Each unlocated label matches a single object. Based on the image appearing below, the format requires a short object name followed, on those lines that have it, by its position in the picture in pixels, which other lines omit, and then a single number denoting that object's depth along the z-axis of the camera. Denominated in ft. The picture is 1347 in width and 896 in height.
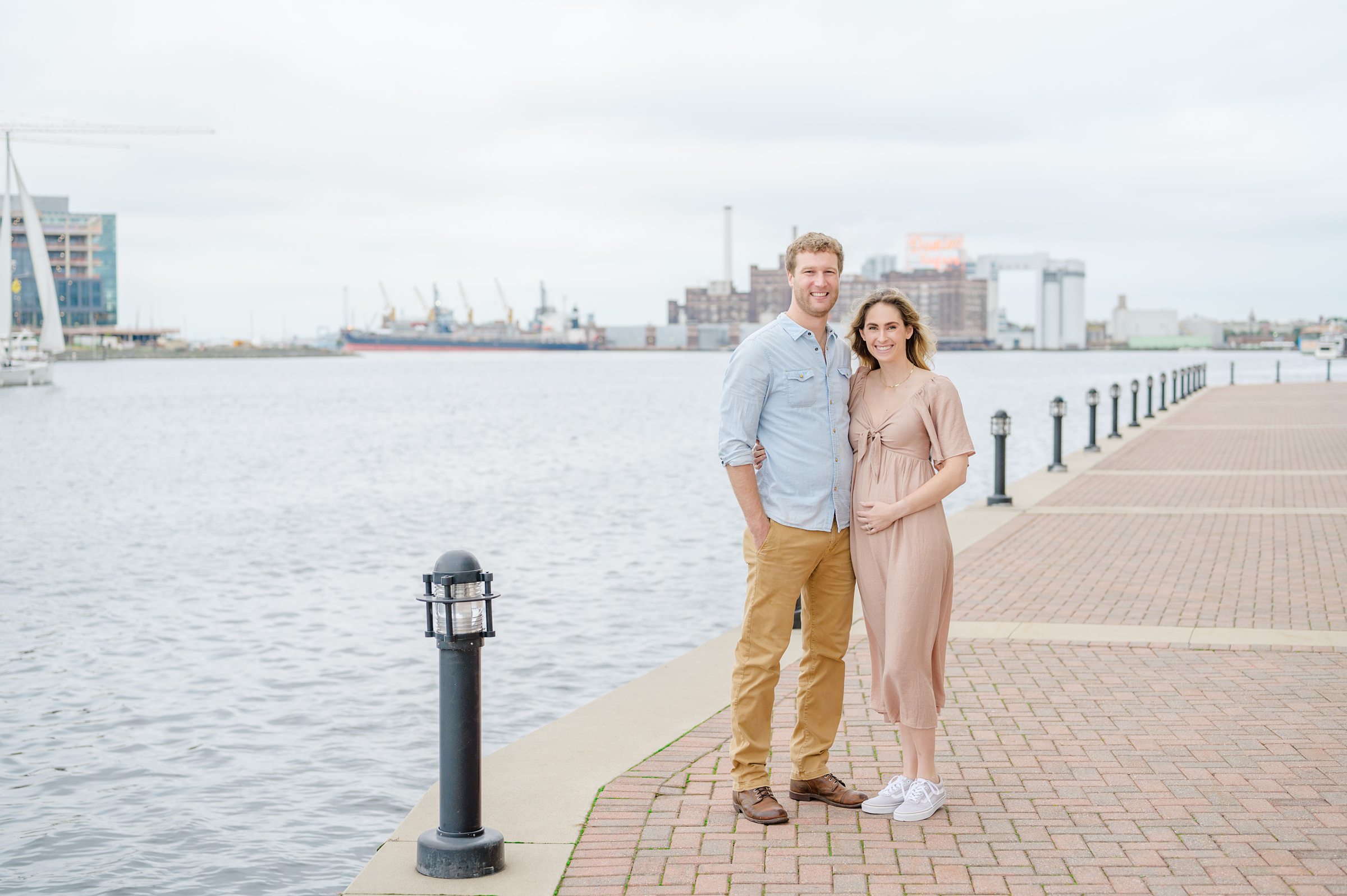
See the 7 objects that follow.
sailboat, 279.69
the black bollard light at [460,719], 14.14
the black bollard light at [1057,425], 60.64
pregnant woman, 15.49
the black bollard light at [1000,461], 49.08
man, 15.43
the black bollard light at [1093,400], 70.74
